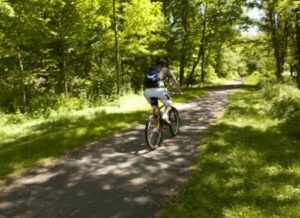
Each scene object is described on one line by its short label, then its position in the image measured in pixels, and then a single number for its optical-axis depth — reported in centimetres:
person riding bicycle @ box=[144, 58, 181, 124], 970
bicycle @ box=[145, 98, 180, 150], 955
